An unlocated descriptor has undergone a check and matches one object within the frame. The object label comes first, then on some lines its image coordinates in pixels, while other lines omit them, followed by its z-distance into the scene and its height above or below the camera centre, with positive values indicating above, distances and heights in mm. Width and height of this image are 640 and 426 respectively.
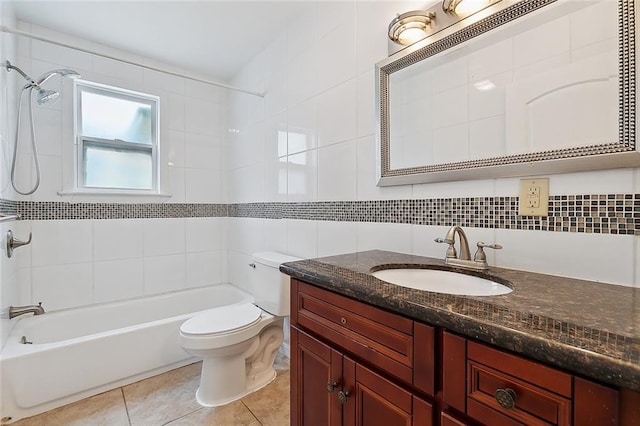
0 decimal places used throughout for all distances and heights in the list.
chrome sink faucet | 1029 -153
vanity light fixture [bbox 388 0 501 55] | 1127 +796
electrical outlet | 955 +46
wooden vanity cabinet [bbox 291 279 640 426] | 480 -367
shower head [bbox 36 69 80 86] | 1843 +865
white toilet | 1650 -746
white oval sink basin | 960 -249
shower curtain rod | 1575 +979
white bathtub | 1563 -883
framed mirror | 823 +405
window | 2312 +601
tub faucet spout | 1603 -558
